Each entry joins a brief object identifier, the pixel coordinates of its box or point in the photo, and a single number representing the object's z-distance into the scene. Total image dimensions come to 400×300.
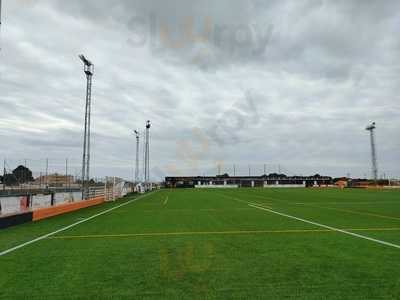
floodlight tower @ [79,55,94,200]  22.97
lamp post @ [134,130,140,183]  52.18
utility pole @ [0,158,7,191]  24.30
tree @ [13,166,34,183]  26.27
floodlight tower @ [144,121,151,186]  54.00
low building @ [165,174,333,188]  103.93
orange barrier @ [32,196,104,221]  14.38
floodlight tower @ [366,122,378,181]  72.81
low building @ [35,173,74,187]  27.47
